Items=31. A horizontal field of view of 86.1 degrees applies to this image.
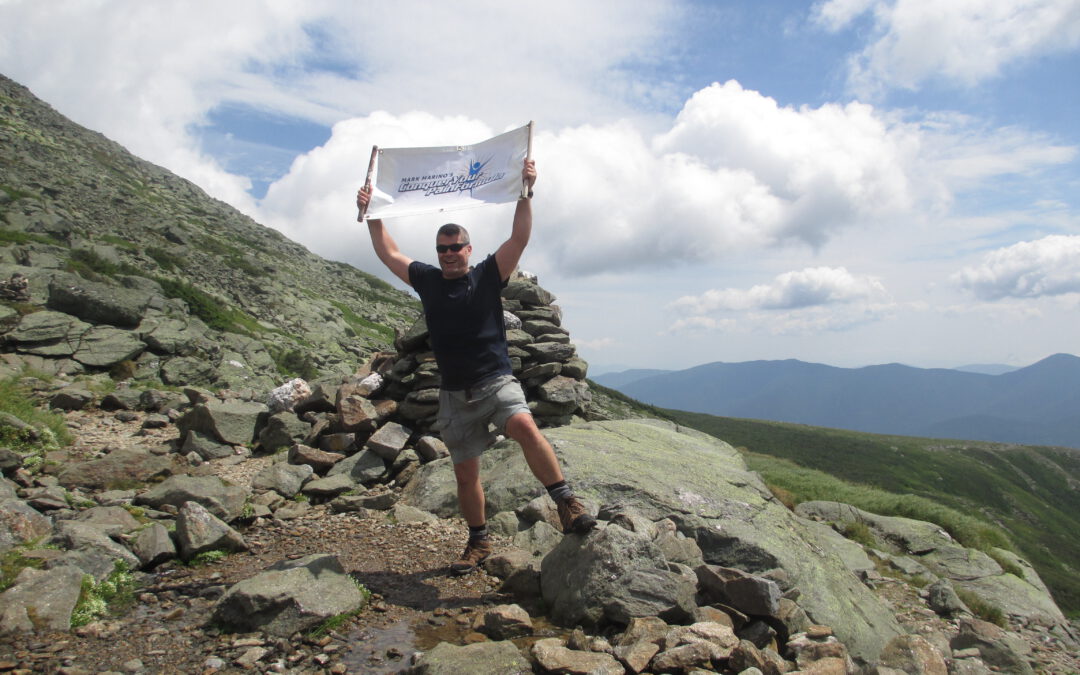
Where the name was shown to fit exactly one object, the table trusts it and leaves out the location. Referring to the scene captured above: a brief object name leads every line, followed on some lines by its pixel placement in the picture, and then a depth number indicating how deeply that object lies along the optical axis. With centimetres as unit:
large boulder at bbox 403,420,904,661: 752
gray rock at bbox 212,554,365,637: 525
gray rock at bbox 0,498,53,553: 649
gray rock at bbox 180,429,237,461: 1220
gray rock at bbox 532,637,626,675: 454
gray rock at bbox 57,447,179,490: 971
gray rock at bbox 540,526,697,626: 550
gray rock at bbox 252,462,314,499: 988
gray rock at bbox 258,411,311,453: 1249
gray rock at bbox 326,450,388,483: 1071
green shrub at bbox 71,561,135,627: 543
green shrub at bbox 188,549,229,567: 712
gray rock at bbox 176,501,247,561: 716
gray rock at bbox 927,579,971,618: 1052
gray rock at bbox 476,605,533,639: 536
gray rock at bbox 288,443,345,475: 1102
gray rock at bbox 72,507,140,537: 731
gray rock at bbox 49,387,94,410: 1467
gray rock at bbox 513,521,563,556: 762
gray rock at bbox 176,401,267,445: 1263
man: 632
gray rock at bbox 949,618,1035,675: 748
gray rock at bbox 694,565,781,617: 578
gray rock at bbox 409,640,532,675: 448
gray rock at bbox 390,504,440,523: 873
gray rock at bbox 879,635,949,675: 548
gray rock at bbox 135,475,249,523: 855
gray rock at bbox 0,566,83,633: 500
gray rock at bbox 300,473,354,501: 986
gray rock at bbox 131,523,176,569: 686
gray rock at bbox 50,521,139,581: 619
